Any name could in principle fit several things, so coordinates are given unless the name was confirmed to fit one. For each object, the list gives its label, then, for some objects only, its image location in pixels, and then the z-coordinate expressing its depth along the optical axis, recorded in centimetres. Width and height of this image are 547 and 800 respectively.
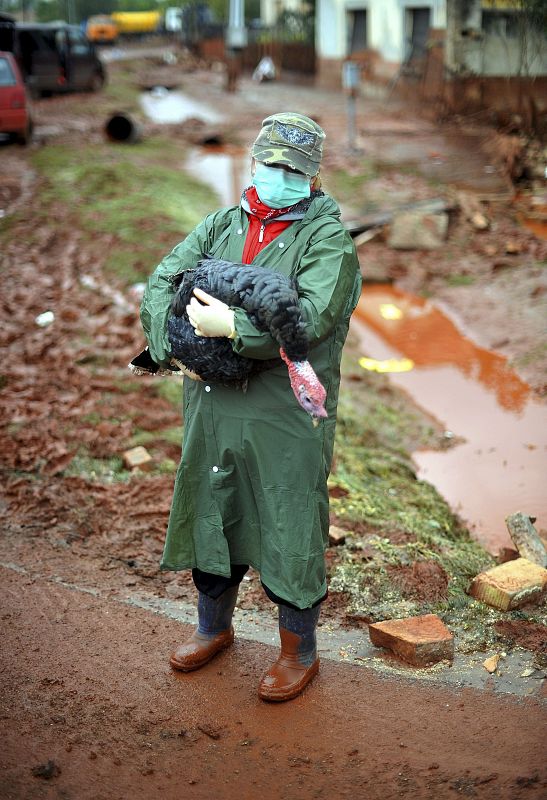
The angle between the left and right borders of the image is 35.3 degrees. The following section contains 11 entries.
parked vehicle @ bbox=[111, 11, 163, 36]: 5194
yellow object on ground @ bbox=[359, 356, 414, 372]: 780
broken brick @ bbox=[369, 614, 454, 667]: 341
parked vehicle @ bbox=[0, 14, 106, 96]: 2162
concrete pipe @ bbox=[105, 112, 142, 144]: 1591
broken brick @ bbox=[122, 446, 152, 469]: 516
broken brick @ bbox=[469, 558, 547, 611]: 379
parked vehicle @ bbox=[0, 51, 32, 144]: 1466
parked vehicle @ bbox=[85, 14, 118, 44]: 4644
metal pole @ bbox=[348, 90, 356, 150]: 1462
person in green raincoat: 291
